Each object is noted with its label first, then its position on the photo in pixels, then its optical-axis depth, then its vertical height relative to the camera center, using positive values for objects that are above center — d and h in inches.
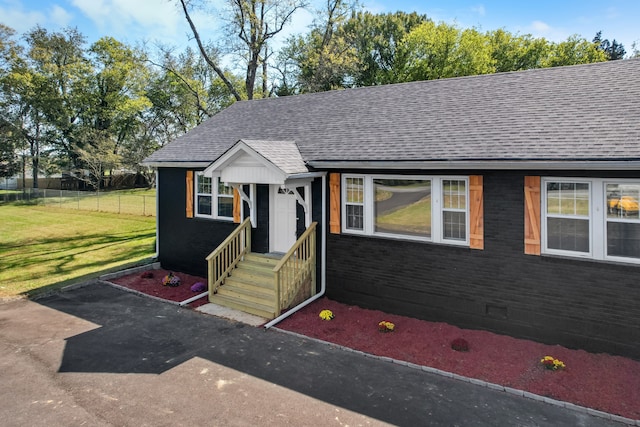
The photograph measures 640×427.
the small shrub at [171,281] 464.8 -71.5
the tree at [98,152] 1492.4 +238.0
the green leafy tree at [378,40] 1505.9 +669.3
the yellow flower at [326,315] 358.9 -84.9
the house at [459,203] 280.4 +12.3
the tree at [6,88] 1525.6 +472.0
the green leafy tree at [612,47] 2035.4 +882.3
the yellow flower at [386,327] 330.3 -87.4
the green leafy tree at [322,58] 1234.6 +524.4
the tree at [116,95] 1654.8 +504.7
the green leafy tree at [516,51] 1456.7 +594.8
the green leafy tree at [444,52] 1352.1 +558.9
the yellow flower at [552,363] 264.5 -94.0
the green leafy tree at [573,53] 1405.0 +565.7
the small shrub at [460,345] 295.6 -91.4
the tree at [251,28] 1050.7 +492.6
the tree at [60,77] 1572.3 +547.2
